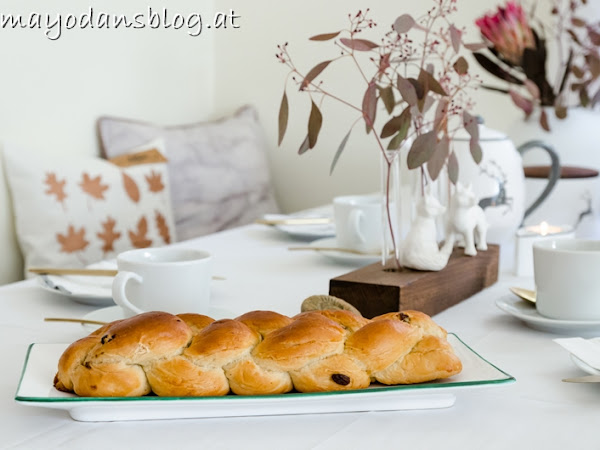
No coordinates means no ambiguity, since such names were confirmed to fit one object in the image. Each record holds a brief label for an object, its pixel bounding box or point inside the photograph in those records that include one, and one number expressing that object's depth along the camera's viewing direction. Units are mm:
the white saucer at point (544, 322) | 853
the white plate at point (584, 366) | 710
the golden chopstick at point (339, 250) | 1218
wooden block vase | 906
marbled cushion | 2354
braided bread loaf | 607
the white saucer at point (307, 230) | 1440
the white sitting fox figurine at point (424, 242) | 975
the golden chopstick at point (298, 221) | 1473
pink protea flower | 1665
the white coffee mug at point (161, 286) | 833
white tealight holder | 1188
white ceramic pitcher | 1298
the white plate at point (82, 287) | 976
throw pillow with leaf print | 2025
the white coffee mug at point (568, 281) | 856
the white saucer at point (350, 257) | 1194
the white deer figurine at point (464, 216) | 1067
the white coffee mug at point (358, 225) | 1223
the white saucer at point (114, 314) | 880
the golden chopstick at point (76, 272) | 1032
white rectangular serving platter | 595
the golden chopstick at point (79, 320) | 856
